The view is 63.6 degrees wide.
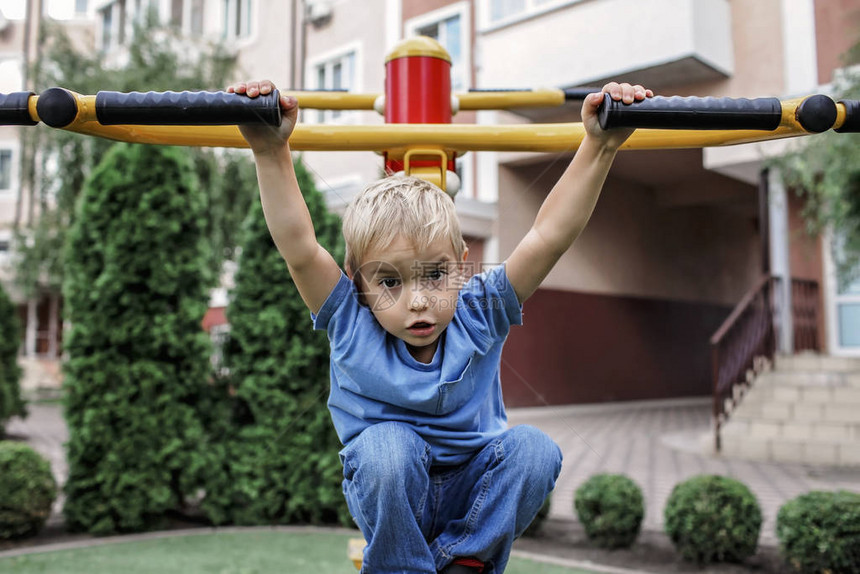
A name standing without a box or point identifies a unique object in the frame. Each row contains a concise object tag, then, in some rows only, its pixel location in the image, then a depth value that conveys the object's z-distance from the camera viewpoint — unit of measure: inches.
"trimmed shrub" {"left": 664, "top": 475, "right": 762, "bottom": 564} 146.5
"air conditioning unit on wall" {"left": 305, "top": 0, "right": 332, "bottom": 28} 497.0
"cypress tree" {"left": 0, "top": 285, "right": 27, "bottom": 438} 321.7
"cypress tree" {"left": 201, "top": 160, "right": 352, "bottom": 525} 184.4
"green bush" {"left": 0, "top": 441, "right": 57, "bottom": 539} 167.2
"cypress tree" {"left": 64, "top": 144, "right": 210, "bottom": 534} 177.6
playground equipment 40.6
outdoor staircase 273.7
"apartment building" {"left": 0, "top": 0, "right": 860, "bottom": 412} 319.9
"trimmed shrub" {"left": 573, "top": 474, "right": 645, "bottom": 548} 160.2
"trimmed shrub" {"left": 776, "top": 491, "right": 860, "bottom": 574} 131.6
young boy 45.6
